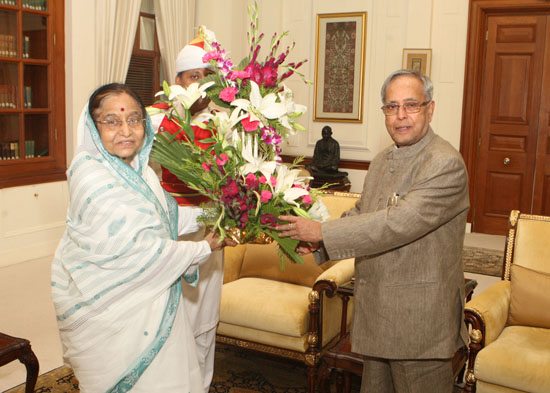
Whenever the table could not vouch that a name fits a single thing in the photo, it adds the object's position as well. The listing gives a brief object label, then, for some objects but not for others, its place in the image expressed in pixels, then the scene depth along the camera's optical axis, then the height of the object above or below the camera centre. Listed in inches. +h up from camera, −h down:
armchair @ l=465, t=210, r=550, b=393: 92.7 -35.5
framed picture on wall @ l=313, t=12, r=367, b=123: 285.7 +28.8
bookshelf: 203.0 +7.9
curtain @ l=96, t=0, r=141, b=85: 225.0 +32.1
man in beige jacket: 74.2 -16.2
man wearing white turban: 89.4 -25.0
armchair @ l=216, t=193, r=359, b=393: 113.1 -38.5
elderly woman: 67.2 -18.2
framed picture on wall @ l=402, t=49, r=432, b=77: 265.3 +30.7
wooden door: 253.9 +5.0
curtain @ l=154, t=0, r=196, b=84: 258.7 +41.4
